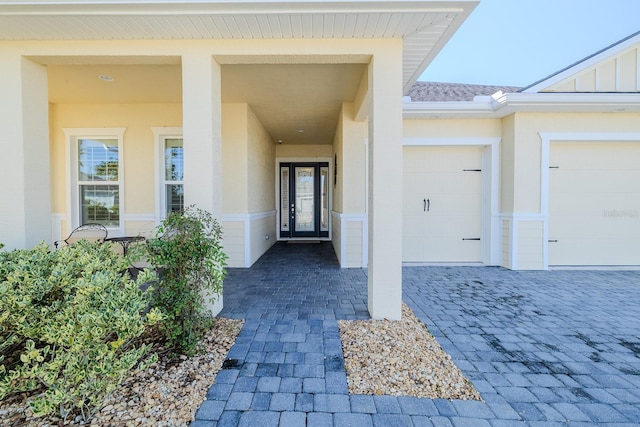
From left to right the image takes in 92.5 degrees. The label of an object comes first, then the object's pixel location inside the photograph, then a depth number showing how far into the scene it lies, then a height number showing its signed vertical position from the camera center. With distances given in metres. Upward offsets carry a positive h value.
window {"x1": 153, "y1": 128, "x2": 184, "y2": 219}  5.36 +0.55
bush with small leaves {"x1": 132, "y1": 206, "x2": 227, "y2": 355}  2.38 -0.57
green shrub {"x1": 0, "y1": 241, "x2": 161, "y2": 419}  1.65 -0.69
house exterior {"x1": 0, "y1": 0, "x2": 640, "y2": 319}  4.05 +0.83
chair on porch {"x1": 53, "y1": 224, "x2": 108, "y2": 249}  5.26 -0.49
